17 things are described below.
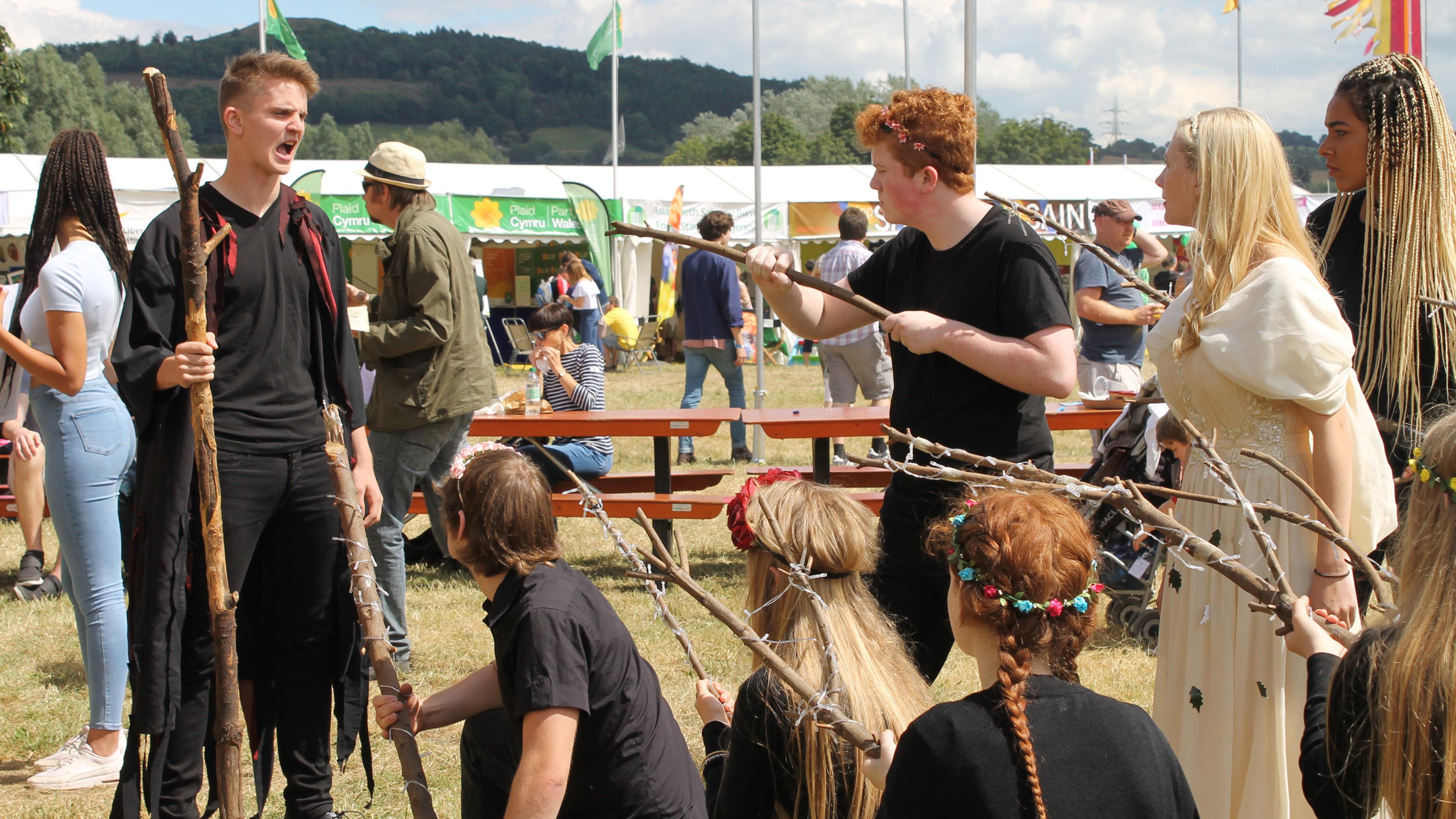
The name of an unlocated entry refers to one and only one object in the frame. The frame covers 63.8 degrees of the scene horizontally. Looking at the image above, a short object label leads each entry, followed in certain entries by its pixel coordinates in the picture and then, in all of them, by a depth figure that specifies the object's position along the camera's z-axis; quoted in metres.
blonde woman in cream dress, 2.42
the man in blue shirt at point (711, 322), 9.73
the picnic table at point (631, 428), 6.27
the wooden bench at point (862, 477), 7.07
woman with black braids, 3.48
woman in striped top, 6.93
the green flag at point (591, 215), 19.00
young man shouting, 2.82
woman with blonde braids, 2.66
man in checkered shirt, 8.71
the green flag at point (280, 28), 16.22
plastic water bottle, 6.71
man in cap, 6.62
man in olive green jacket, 4.64
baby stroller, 5.32
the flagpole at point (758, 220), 9.78
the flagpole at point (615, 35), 19.14
